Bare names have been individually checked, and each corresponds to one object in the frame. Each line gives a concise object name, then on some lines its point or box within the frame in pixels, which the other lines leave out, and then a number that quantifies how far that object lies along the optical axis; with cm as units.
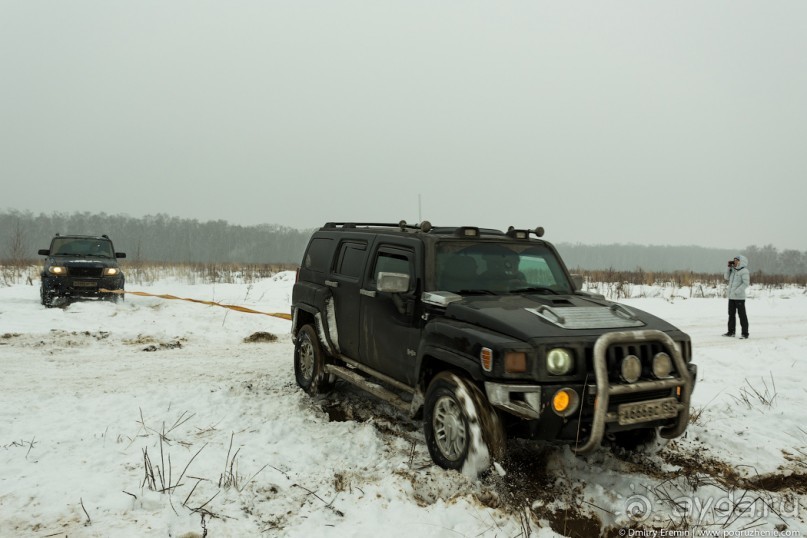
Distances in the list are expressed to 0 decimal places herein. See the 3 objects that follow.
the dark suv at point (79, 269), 1409
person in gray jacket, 1182
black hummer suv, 376
